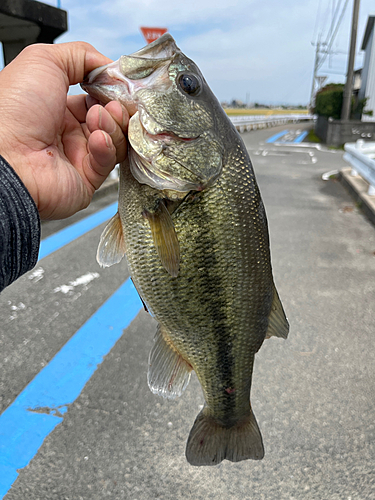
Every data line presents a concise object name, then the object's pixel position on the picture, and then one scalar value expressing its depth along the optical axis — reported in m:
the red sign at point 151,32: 9.23
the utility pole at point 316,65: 49.94
